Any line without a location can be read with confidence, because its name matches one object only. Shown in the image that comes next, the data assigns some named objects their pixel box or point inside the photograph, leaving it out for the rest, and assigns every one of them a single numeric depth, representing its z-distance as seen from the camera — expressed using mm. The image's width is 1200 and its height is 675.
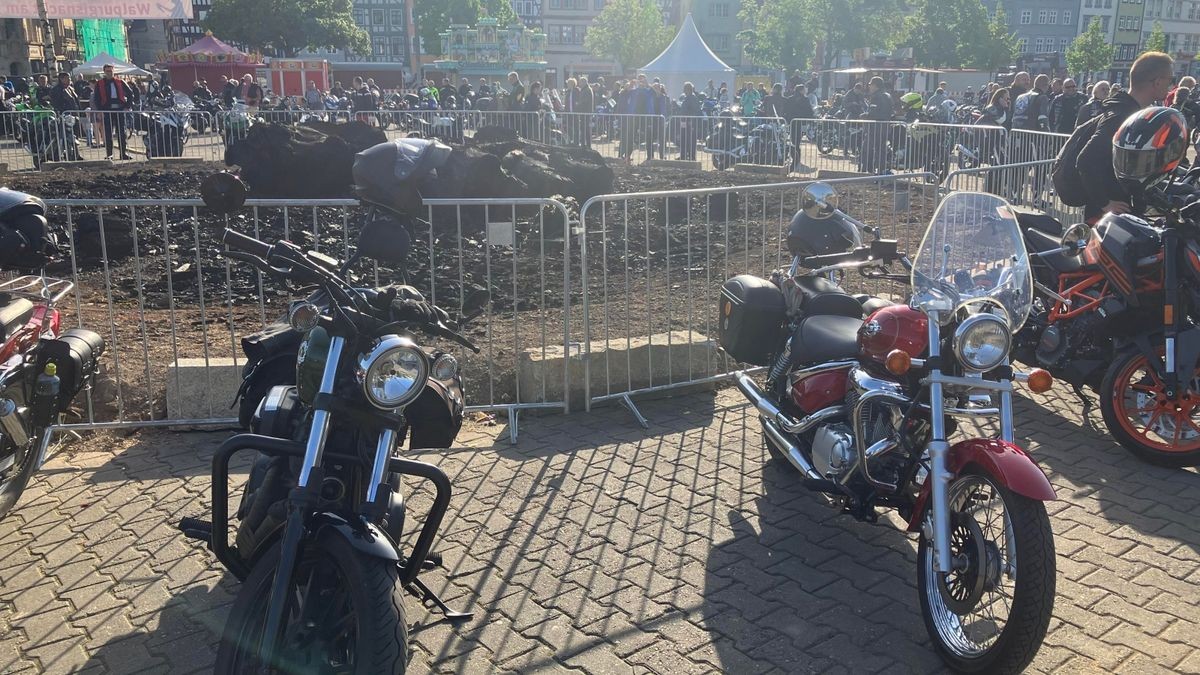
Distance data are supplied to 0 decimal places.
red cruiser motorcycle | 3215
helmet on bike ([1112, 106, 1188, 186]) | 5523
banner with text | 26688
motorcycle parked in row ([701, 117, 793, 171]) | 20688
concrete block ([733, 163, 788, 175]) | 19922
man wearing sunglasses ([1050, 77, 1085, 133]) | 17047
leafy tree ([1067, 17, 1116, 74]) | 72000
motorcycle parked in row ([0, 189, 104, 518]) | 3979
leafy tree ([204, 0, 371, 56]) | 72125
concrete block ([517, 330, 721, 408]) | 6090
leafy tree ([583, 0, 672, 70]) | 93312
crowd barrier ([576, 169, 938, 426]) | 6238
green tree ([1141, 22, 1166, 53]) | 75562
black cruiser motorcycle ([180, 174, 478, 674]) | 2756
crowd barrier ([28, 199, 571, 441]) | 5727
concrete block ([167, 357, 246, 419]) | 5684
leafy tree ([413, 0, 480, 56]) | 102375
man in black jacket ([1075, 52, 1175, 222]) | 6512
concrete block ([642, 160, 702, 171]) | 21641
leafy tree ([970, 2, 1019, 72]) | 70688
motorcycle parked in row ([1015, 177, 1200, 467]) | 5195
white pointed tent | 32719
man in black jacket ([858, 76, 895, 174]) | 17625
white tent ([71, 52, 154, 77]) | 36406
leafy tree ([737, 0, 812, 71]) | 76438
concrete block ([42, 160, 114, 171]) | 21141
